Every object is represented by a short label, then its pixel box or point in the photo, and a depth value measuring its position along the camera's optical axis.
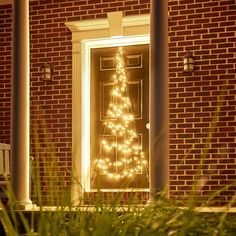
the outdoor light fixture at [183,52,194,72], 7.21
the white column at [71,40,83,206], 7.85
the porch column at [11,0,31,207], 6.26
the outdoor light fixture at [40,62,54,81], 8.01
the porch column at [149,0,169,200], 5.62
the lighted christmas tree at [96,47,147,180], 7.83
